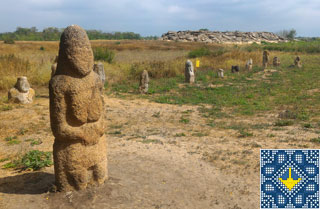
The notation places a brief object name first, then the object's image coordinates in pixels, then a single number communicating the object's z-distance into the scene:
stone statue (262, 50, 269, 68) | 23.03
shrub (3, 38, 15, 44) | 37.16
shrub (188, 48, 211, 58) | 26.69
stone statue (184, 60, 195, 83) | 16.55
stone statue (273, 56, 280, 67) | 24.37
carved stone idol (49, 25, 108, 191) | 4.09
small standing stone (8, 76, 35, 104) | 10.67
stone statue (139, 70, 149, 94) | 13.69
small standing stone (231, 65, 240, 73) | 20.60
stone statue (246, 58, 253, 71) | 21.81
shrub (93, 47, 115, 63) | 20.77
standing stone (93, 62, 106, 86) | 13.94
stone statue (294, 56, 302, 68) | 23.42
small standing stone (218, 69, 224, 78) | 18.23
